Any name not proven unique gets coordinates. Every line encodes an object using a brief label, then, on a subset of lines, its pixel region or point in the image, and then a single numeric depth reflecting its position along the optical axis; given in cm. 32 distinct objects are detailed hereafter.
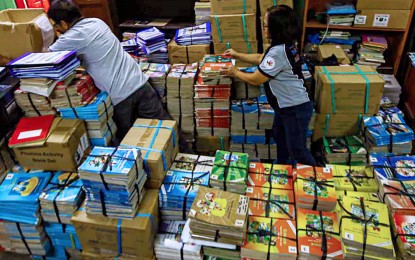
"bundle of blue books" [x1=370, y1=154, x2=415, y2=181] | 241
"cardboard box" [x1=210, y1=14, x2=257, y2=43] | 342
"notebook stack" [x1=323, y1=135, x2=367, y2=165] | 304
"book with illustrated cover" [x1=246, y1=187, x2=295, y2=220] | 230
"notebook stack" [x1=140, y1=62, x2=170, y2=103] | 322
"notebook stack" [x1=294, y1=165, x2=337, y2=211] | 223
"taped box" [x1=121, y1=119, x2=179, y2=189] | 238
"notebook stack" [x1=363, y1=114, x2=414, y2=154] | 289
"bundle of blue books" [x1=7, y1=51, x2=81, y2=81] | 246
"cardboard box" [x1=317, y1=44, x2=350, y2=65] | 361
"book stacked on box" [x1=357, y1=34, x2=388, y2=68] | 383
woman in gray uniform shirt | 237
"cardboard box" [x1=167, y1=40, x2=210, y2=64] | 358
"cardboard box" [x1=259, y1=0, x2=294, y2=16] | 338
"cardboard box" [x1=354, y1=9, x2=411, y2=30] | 359
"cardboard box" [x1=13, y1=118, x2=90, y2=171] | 252
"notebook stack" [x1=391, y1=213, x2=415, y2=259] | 197
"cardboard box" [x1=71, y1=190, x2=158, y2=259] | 222
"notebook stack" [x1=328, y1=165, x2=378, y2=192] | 245
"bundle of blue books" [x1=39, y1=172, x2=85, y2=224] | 239
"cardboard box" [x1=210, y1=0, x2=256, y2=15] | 340
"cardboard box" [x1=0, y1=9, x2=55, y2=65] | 284
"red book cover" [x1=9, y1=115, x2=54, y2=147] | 253
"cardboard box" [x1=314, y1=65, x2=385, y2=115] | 300
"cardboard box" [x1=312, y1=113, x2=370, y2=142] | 315
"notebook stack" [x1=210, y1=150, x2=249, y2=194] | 238
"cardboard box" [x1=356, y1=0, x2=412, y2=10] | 352
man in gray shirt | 264
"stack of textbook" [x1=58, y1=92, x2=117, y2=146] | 266
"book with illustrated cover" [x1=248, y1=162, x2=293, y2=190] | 251
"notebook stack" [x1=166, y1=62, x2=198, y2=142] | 318
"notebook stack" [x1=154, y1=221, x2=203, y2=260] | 222
